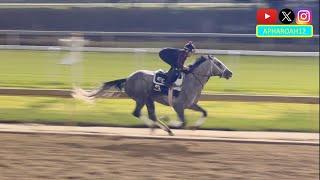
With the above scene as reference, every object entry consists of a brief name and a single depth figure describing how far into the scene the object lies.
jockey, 15.41
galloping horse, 16.17
